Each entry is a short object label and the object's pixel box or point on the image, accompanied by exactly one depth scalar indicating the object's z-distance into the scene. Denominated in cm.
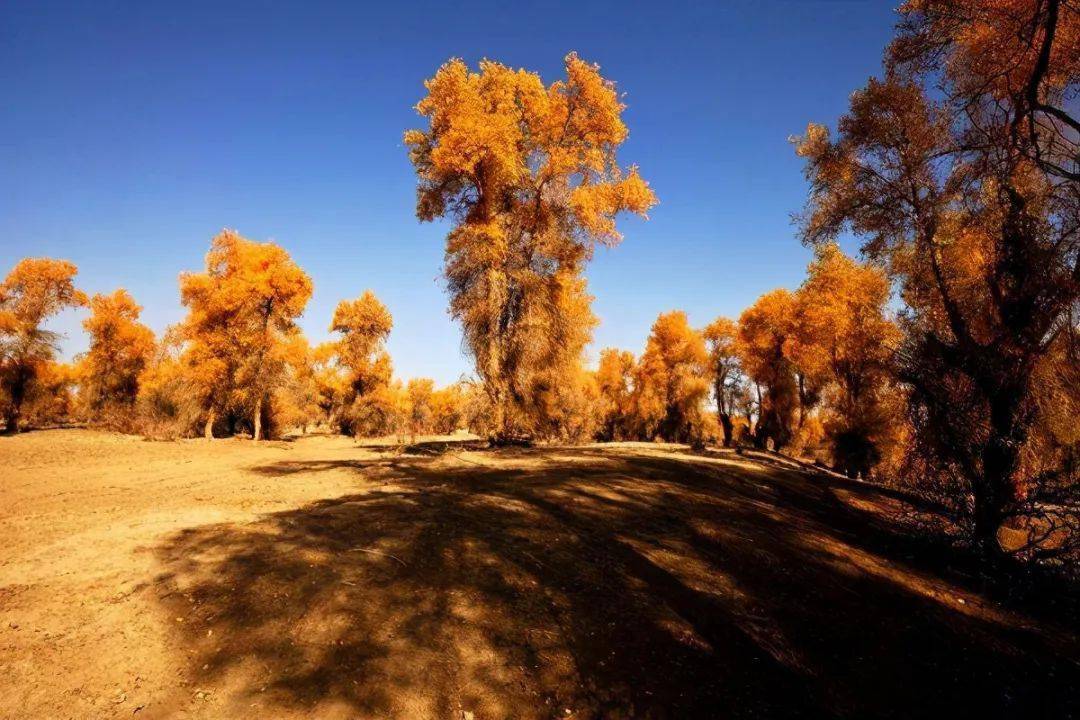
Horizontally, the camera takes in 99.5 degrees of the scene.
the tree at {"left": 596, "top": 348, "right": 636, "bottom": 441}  4553
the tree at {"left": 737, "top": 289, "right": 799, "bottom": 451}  2919
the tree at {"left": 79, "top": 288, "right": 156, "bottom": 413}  3003
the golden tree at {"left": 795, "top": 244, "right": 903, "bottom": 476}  1947
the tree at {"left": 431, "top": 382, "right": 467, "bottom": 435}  5882
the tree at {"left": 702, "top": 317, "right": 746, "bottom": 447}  3872
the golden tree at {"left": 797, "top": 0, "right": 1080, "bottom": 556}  668
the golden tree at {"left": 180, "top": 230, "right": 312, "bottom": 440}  2328
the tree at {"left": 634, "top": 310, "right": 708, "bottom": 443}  4031
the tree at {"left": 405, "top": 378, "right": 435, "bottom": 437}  4556
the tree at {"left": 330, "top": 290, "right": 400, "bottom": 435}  3678
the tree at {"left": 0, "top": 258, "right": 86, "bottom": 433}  2453
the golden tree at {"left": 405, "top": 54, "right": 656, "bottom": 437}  1580
